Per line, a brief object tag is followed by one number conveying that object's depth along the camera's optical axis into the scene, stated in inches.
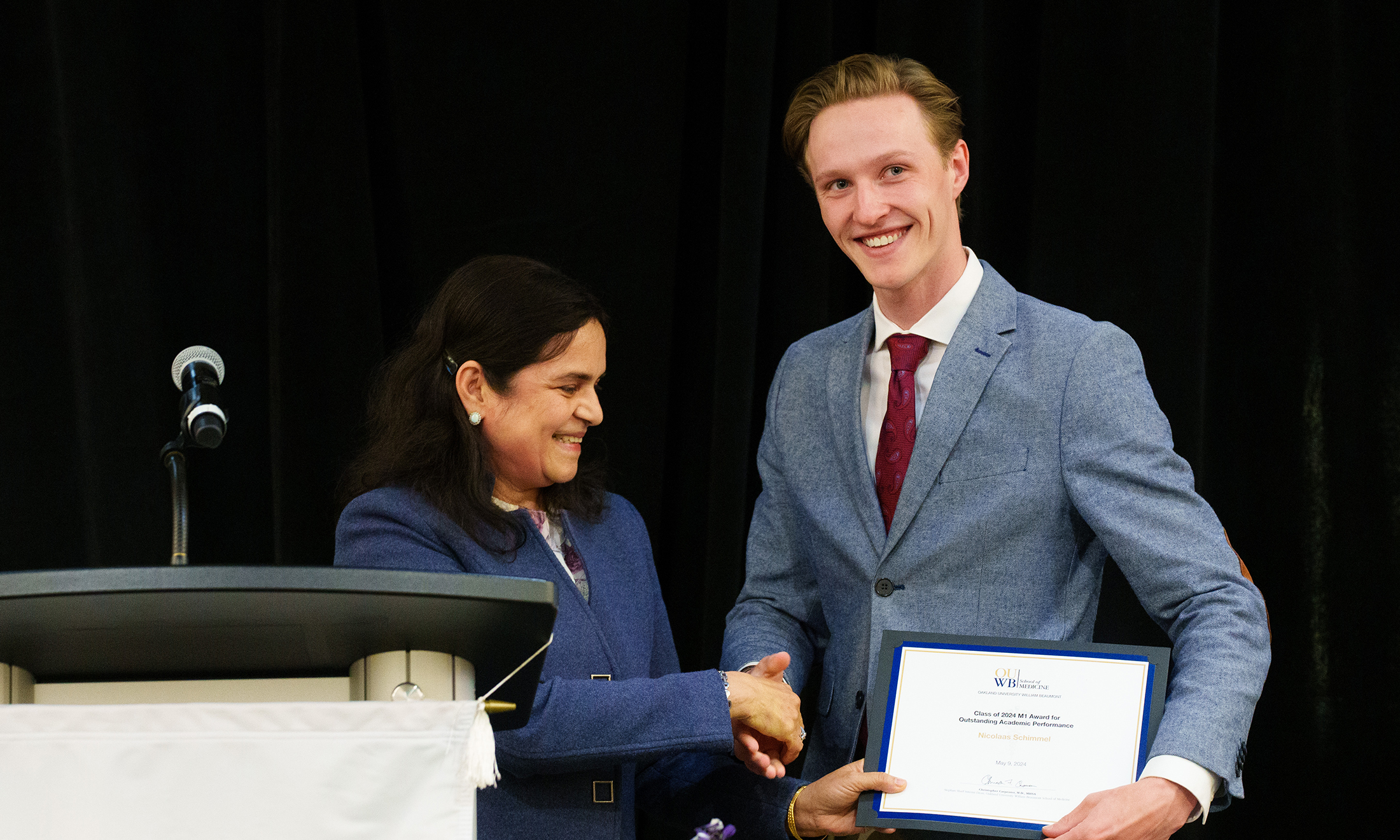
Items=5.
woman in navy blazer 140.4
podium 119.1
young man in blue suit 142.7
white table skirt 120.9
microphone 130.8
